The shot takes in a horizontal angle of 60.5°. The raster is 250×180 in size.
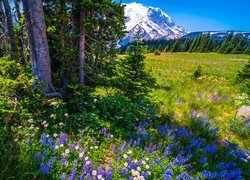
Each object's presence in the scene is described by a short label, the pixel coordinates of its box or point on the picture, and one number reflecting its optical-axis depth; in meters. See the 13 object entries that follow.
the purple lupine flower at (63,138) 3.95
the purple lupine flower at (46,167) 3.18
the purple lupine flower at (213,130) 6.09
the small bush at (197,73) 15.96
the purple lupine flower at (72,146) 3.81
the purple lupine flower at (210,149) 5.01
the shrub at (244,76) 14.28
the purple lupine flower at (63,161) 3.42
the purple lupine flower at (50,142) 3.86
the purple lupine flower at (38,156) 3.44
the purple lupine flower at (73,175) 3.07
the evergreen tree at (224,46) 104.31
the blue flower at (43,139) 3.81
